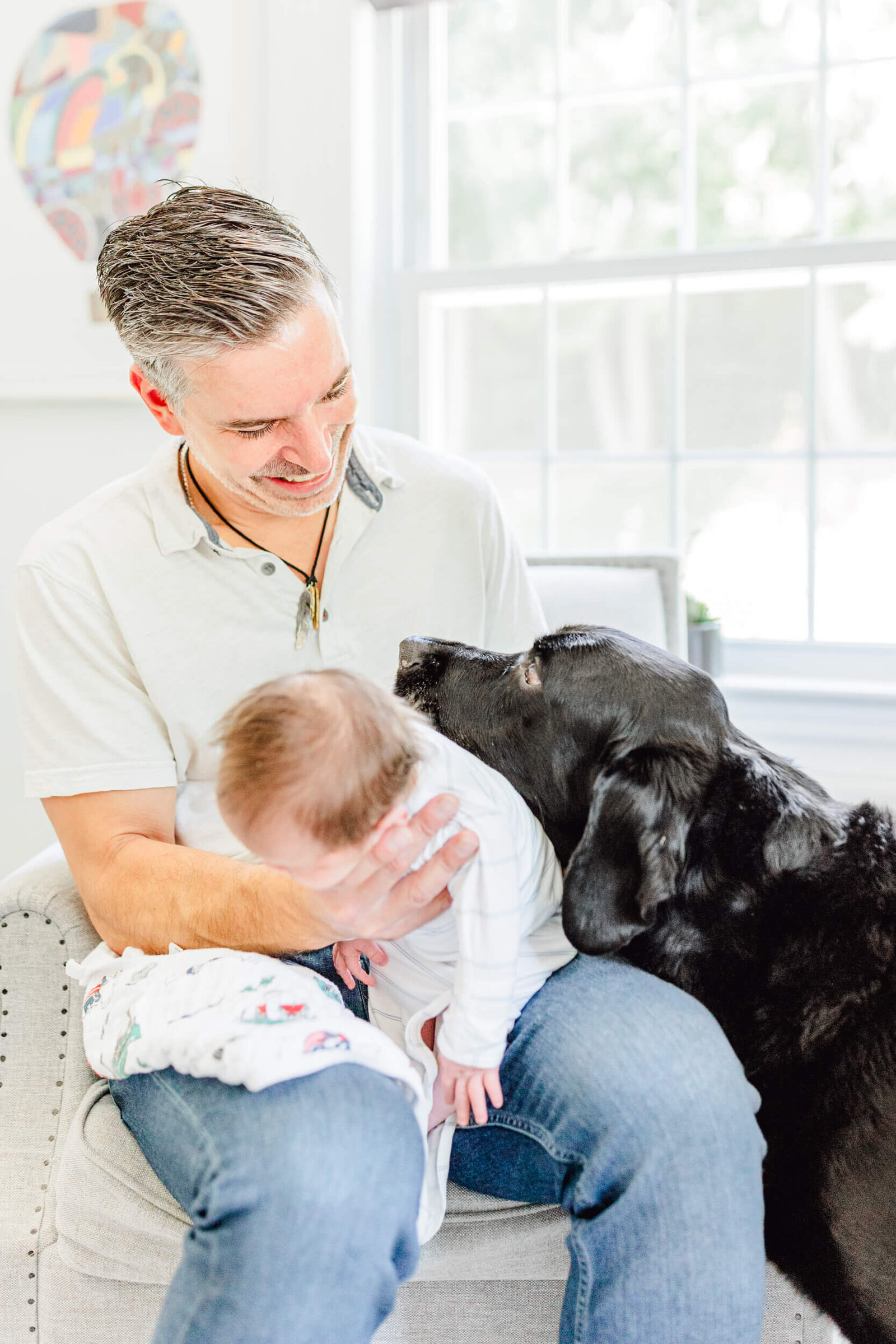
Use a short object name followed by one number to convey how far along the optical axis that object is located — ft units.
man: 3.05
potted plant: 8.02
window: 7.95
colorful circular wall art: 7.98
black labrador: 3.53
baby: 3.11
